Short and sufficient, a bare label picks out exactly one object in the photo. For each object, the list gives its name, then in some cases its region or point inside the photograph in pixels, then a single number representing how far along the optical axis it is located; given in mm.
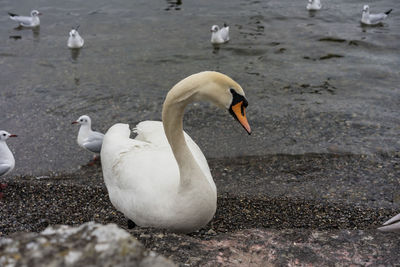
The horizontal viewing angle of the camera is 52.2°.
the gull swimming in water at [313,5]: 13984
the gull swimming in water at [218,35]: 11933
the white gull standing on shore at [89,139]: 6984
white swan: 3334
